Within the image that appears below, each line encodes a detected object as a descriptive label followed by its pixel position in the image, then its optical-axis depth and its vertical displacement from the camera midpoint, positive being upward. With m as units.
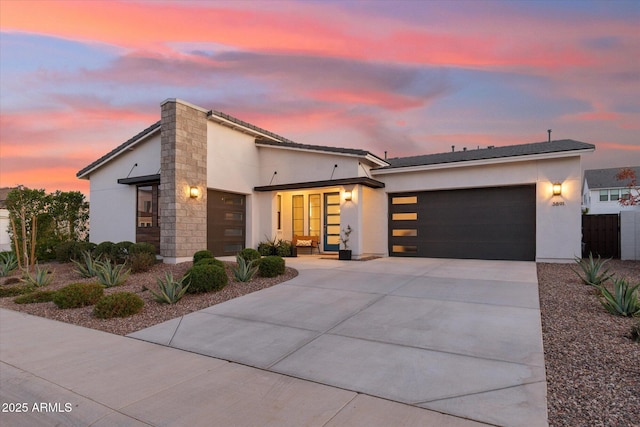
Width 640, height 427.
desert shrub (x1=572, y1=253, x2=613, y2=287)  6.85 -1.16
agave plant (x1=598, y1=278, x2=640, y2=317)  4.77 -1.16
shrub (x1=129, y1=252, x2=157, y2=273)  9.81 -1.29
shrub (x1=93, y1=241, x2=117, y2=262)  11.38 -1.12
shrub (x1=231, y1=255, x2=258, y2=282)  7.98 -1.28
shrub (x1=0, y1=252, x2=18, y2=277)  10.56 -1.54
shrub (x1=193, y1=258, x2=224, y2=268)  8.49 -1.13
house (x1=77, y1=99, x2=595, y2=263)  11.02 +0.92
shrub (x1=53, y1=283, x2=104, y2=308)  6.34 -1.49
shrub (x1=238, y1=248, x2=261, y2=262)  9.76 -1.07
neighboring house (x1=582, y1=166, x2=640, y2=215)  31.90 +2.82
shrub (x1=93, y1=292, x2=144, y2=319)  5.66 -1.50
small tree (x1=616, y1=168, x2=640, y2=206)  10.71 +1.07
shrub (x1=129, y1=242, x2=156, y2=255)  10.67 -0.99
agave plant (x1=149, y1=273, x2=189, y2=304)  6.38 -1.41
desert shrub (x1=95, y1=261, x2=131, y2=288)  8.11 -1.43
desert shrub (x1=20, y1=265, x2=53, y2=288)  8.27 -1.56
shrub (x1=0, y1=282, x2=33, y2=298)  7.95 -1.75
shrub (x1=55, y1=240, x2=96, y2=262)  12.39 -1.19
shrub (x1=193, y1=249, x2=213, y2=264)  9.96 -1.10
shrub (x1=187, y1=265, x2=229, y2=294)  6.96 -1.27
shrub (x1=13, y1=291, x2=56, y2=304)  7.05 -1.70
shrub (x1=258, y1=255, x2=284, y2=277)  8.44 -1.20
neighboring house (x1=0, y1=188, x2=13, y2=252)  27.41 -0.83
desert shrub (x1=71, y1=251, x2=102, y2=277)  9.25 -1.47
